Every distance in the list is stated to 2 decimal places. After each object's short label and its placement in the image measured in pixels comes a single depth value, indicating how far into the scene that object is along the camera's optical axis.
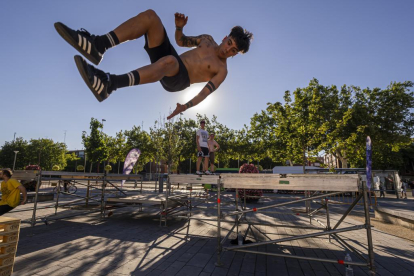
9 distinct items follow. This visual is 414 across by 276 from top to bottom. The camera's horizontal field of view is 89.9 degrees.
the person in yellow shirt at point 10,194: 5.30
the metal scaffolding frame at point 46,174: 6.17
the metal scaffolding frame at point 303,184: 3.09
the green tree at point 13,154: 48.50
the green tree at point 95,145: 32.22
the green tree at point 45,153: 49.38
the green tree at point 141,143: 39.47
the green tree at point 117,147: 38.69
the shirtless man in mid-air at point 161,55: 2.16
